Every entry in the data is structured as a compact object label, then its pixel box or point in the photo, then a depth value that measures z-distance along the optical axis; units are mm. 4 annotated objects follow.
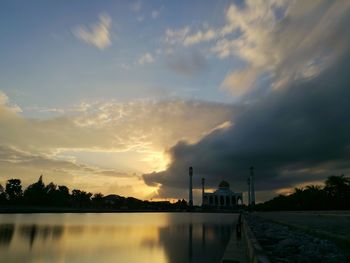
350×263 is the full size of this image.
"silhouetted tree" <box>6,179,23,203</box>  164000
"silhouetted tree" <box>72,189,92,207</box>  196925
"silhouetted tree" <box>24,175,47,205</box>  156625
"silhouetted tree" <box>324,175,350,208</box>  93562
